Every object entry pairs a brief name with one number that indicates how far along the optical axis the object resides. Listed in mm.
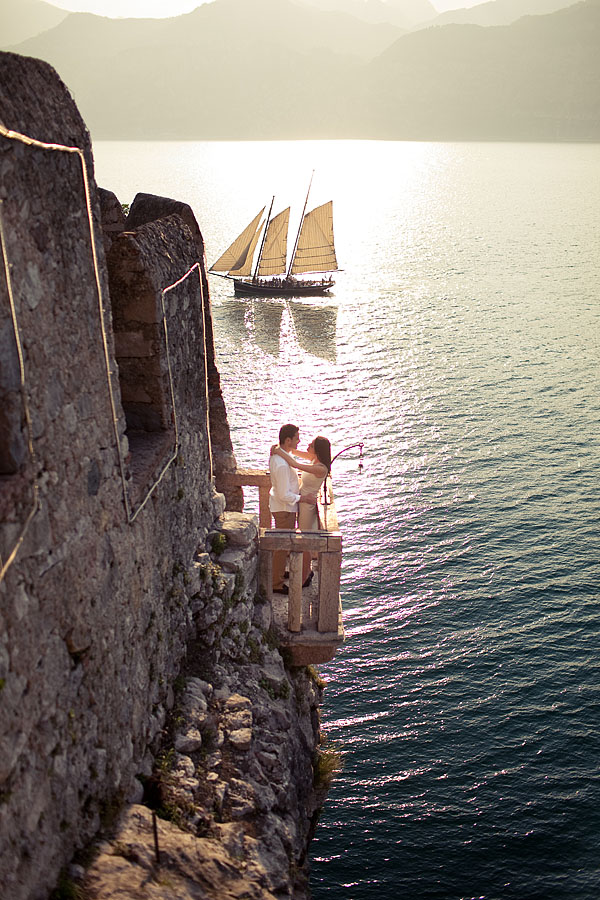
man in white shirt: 11021
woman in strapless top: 10938
